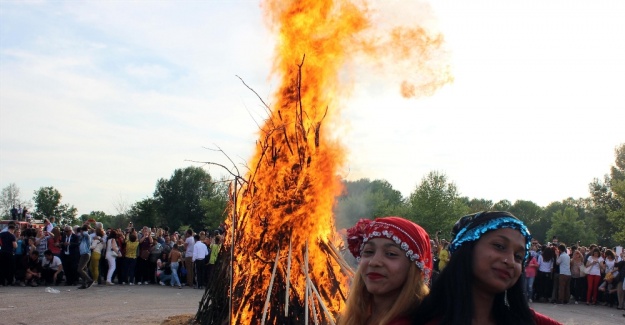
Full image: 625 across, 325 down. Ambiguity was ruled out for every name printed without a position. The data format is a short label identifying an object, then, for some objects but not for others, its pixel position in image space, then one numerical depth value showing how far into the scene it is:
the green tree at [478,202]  79.98
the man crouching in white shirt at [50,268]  17.53
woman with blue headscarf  2.73
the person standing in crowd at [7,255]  16.62
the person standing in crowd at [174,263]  19.47
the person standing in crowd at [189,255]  19.14
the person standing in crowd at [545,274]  18.44
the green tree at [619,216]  38.12
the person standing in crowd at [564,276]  18.03
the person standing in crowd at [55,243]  17.61
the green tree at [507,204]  86.89
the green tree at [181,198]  72.69
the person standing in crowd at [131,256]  18.41
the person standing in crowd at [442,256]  16.23
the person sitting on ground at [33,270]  17.41
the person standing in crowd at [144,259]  19.20
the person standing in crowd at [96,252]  17.55
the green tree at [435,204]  46.99
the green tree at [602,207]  59.12
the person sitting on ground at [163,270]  19.95
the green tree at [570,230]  63.50
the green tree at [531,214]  83.56
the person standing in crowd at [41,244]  17.70
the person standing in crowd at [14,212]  26.95
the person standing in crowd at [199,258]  18.08
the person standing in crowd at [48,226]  19.75
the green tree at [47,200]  79.39
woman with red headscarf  3.18
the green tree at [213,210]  45.82
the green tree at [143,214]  54.38
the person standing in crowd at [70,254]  17.28
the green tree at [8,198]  64.31
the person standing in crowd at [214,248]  16.44
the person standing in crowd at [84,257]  16.85
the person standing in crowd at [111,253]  17.94
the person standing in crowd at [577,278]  18.34
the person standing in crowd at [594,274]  17.86
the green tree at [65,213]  77.66
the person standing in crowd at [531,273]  17.59
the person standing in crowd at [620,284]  16.89
